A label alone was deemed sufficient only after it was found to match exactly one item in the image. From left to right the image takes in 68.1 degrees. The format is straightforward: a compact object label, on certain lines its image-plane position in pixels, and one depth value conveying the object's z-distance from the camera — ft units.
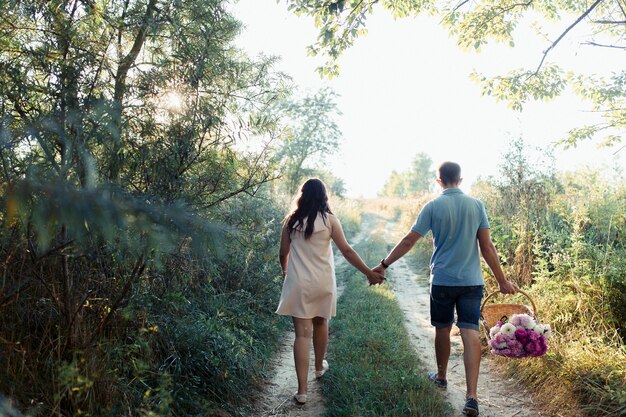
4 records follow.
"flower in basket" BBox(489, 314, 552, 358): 14.75
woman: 15.40
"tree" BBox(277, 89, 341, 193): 71.97
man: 15.08
